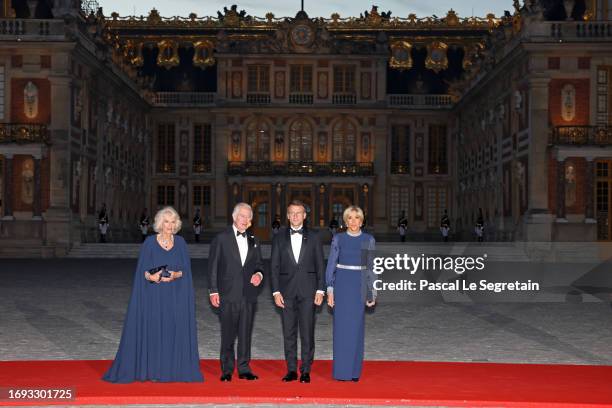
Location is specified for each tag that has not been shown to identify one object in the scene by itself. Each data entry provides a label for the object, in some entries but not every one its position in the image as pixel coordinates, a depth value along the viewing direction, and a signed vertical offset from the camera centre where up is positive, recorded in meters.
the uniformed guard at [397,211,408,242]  52.19 -1.24
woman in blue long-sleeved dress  10.01 -0.86
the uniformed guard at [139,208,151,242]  48.56 -1.10
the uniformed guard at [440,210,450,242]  51.16 -1.16
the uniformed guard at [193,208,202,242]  51.44 -1.26
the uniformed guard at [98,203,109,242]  43.72 -0.96
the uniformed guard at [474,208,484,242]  46.41 -1.18
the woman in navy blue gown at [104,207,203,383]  9.68 -1.09
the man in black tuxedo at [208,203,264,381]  10.03 -0.79
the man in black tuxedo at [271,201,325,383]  10.05 -0.79
